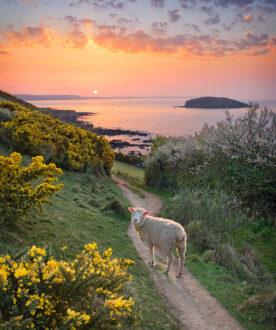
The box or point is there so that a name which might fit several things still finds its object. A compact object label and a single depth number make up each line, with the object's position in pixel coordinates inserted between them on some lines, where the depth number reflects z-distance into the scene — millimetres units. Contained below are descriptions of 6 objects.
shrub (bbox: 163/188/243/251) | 13570
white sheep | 8984
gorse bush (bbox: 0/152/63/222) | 7578
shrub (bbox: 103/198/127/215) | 15516
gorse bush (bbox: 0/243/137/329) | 3629
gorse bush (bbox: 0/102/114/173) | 21078
